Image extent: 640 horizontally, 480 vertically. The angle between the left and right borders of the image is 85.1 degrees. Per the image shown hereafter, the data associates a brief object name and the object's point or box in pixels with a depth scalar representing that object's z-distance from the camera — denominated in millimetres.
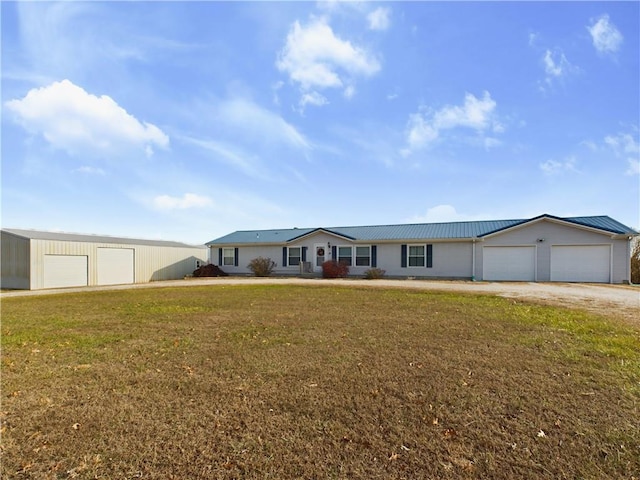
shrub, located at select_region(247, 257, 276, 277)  25484
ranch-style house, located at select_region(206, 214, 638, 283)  18688
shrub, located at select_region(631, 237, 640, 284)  20794
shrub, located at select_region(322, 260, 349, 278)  23156
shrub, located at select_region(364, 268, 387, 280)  22469
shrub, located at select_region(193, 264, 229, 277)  27312
